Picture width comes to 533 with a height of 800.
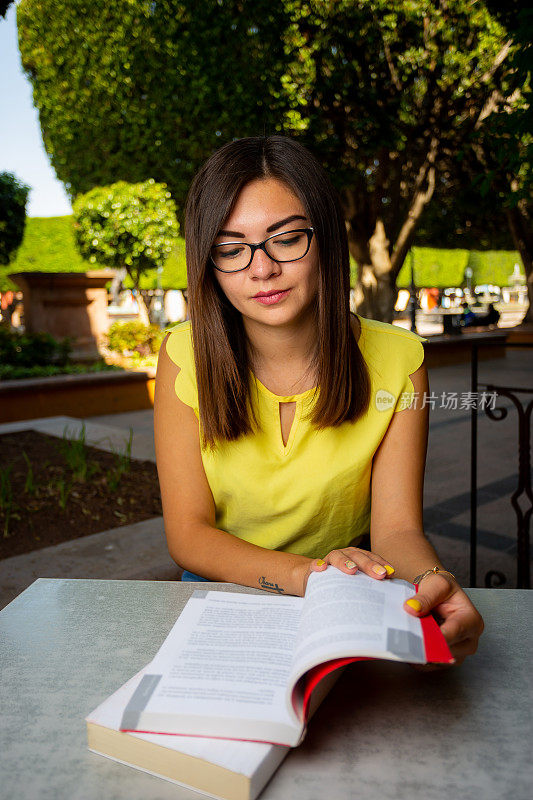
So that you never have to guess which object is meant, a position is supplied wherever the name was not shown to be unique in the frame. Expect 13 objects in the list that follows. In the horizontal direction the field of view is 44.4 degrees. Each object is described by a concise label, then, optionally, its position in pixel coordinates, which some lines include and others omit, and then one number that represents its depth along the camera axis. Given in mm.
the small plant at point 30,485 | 3621
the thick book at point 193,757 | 718
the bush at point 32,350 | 8633
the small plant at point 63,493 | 3479
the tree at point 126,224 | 11336
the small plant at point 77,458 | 3914
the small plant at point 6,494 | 3352
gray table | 738
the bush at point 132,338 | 9922
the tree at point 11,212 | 8898
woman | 1513
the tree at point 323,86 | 9180
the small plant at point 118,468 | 3835
